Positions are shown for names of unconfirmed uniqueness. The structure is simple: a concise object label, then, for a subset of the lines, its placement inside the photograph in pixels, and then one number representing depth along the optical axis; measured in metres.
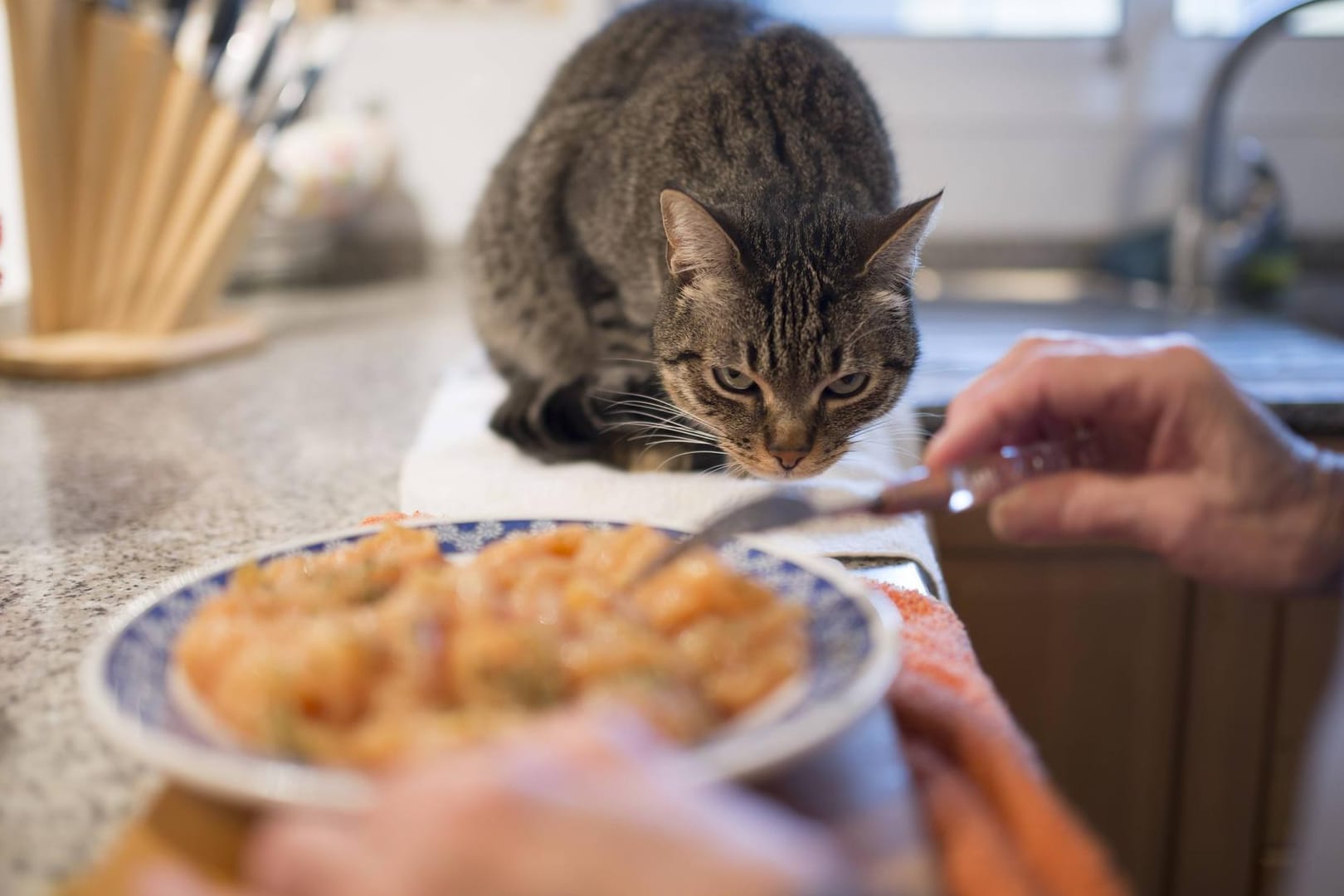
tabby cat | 0.52
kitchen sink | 0.76
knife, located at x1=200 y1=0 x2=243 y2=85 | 0.74
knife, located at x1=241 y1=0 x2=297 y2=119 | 0.75
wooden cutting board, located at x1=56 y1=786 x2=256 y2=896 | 0.27
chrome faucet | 0.92
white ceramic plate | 0.26
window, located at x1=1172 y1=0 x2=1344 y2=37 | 1.01
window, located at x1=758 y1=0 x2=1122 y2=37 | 1.01
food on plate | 0.28
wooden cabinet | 0.69
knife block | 0.68
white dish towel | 0.47
